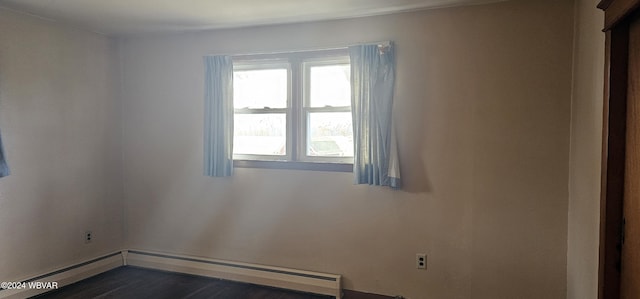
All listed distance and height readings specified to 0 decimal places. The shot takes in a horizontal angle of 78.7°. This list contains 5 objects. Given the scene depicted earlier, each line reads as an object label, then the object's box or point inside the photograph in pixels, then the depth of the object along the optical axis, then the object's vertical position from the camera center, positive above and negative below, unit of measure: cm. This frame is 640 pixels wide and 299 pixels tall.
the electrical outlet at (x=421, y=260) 300 -94
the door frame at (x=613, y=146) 167 -3
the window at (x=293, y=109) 326 +26
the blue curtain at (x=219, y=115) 349 +21
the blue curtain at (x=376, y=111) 299 +22
